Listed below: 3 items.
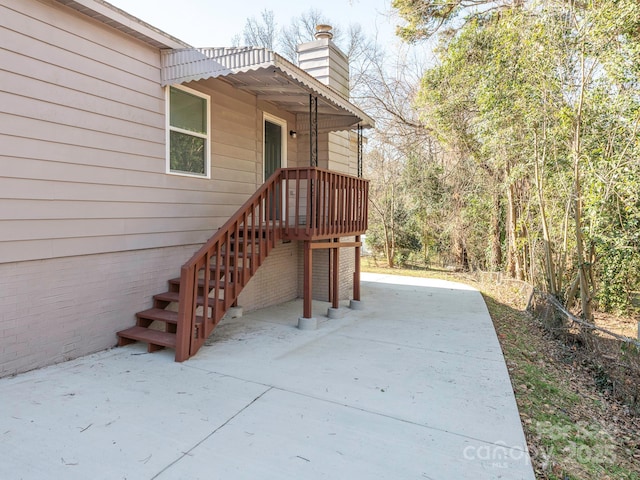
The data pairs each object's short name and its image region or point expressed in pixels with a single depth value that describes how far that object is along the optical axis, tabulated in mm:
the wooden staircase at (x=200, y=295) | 4008
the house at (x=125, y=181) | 3514
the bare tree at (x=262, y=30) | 20703
